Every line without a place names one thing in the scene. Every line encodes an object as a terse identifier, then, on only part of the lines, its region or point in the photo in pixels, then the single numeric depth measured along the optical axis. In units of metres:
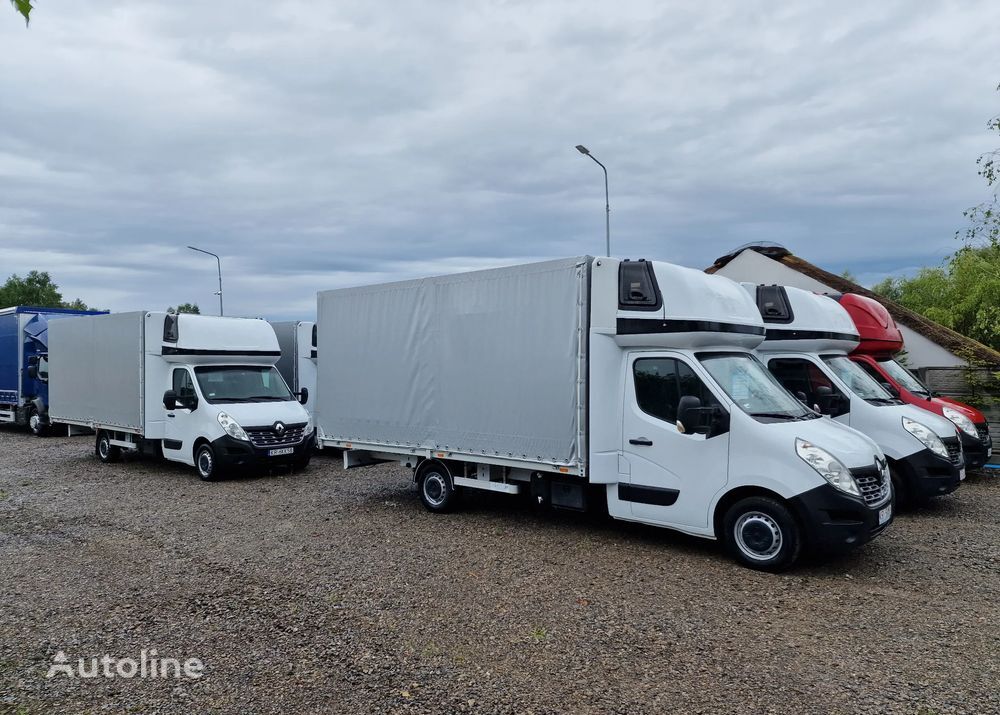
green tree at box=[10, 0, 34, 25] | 2.56
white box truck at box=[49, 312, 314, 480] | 12.19
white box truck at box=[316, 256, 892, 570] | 6.40
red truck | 10.23
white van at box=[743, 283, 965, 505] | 8.72
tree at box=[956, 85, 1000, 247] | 14.60
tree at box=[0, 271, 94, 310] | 69.19
